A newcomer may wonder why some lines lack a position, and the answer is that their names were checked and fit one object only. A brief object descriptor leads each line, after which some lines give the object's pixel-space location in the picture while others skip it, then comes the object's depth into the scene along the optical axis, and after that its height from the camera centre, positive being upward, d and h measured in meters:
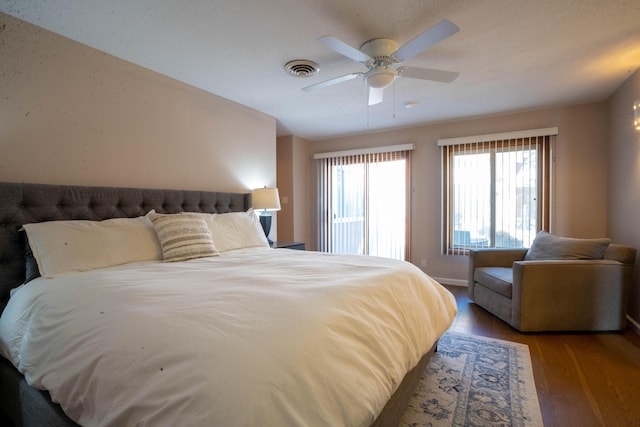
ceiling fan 1.87 +1.00
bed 0.72 -0.37
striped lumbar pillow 2.02 -0.17
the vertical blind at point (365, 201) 4.45 +0.19
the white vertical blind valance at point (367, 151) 4.34 +0.97
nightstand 3.31 -0.36
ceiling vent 2.40 +1.21
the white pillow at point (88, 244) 1.62 -0.19
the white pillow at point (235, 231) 2.46 -0.15
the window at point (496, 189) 3.61 +0.32
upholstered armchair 2.48 -0.65
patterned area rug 1.52 -1.03
